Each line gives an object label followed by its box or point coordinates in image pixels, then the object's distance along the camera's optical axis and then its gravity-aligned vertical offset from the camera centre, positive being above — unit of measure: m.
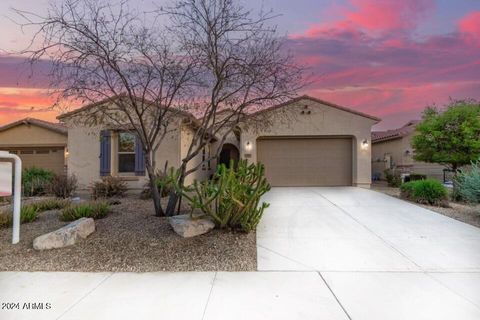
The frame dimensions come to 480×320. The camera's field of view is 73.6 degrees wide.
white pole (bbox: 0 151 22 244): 6.15 -0.93
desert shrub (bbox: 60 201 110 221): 7.56 -1.25
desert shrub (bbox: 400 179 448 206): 10.67 -1.02
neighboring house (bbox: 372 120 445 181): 19.34 +0.31
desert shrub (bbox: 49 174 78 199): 11.85 -1.02
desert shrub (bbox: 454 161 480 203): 9.25 -0.69
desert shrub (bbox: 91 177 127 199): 11.36 -1.03
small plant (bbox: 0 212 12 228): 7.21 -1.40
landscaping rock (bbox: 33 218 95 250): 5.85 -1.46
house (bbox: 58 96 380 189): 13.08 +0.54
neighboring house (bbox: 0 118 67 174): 16.89 +0.86
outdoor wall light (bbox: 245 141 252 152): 15.94 +0.74
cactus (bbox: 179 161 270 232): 6.39 -0.73
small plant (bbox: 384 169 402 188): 16.67 -0.85
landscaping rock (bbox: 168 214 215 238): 6.35 -1.32
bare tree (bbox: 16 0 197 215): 6.83 +2.35
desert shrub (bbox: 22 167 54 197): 12.71 -0.96
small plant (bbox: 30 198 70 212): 9.06 -1.30
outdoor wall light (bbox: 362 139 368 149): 15.64 +0.87
